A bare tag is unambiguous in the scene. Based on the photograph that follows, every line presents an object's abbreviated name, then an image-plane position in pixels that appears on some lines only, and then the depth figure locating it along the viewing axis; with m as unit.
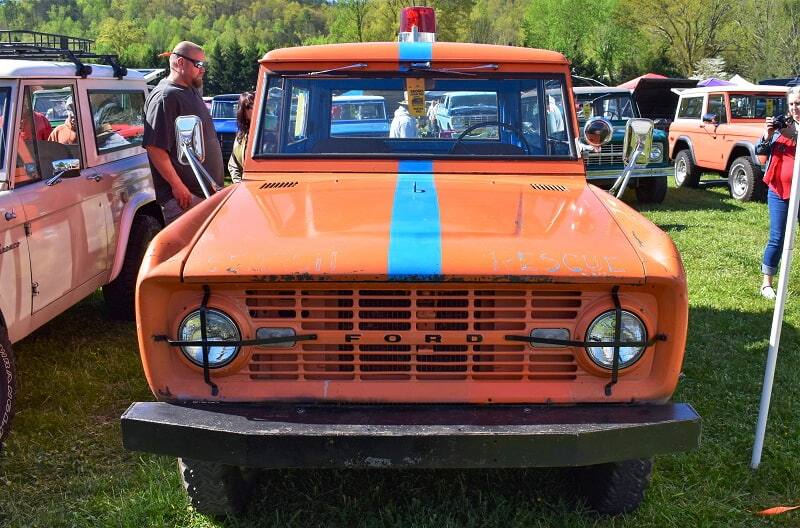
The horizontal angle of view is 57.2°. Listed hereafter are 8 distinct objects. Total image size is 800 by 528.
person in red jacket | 5.32
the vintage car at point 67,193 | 3.58
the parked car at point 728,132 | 10.80
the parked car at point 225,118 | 14.20
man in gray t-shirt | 4.40
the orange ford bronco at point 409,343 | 2.22
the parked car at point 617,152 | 10.31
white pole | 3.13
